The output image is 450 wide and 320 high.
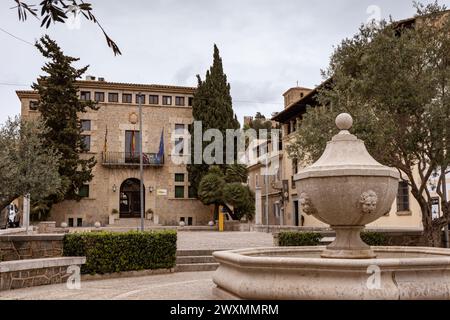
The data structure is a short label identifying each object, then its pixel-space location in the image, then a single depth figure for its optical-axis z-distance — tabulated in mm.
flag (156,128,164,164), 38375
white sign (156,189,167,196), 37384
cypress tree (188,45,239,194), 37250
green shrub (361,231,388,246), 13016
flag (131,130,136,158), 38906
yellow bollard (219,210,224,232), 32656
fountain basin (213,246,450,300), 5348
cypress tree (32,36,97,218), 31578
